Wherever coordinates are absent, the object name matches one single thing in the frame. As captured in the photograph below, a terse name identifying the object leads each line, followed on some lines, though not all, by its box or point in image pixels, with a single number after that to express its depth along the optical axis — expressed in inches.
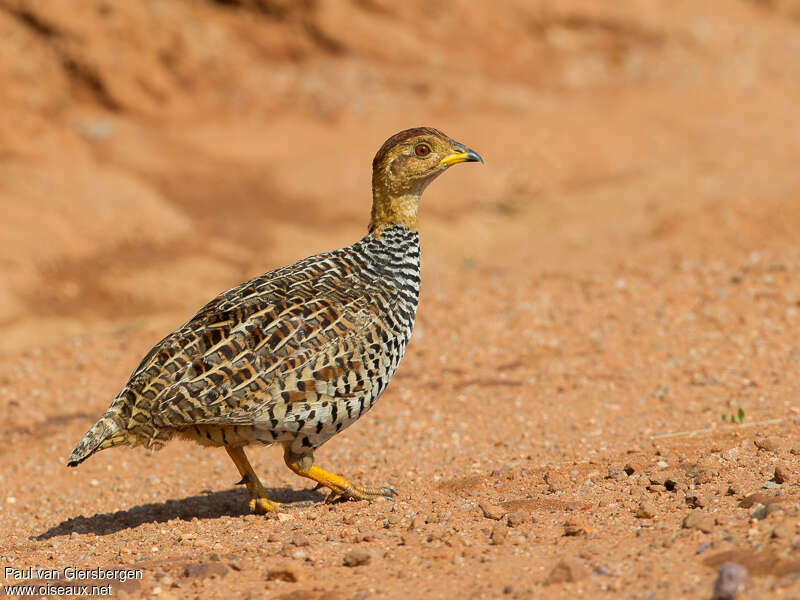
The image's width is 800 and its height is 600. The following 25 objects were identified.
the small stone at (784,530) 359.3
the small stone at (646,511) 430.0
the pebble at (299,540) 441.1
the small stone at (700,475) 471.5
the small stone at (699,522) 387.2
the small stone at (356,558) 407.2
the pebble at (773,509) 386.3
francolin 488.7
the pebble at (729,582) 322.0
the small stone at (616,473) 506.4
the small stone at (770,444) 511.8
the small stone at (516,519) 438.6
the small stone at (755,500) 411.2
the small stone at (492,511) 453.7
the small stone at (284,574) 394.6
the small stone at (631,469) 510.9
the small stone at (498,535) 416.2
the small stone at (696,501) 433.7
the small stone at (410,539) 429.4
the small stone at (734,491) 442.9
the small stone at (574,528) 413.4
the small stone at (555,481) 503.8
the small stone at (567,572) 359.2
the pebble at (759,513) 390.9
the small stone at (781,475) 443.8
